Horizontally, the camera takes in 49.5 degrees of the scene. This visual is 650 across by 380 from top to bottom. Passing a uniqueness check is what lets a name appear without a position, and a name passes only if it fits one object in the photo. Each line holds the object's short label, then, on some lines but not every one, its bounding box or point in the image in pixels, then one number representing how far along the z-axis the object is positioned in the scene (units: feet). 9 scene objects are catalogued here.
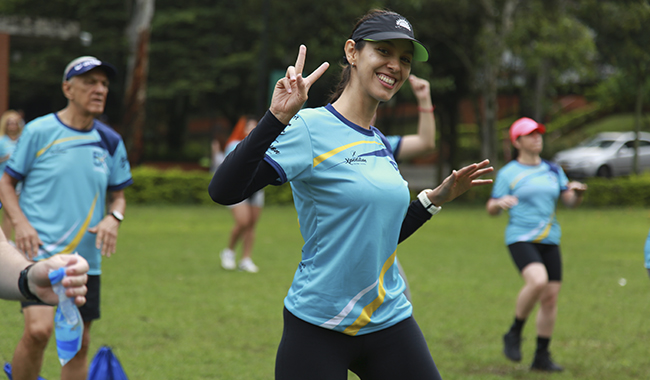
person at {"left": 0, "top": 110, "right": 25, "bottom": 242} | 37.83
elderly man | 14.66
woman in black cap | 9.12
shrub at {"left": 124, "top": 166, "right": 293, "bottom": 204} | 72.28
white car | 93.25
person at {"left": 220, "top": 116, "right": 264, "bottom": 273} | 34.68
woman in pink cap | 20.35
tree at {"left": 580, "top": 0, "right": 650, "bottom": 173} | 75.00
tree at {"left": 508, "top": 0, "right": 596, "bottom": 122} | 68.39
